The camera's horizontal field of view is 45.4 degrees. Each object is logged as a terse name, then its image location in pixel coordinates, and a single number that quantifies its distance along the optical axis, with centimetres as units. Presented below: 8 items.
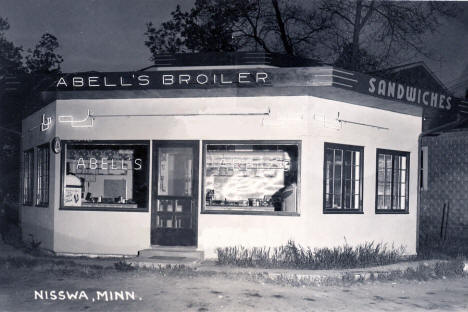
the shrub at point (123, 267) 1020
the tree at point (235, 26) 2705
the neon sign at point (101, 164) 1255
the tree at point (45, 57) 2427
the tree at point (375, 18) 2272
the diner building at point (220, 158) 1116
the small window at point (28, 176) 1473
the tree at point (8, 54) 2188
